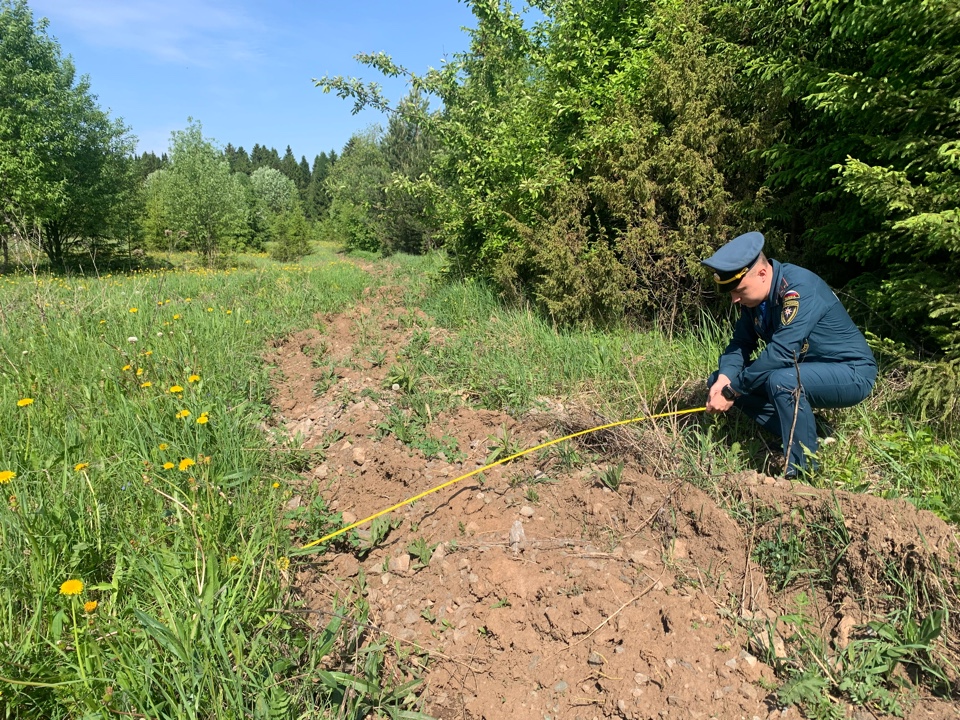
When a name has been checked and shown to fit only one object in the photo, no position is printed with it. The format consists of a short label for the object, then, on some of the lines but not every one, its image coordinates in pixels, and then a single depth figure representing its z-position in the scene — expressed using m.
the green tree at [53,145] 16.41
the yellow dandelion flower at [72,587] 1.73
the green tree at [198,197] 25.69
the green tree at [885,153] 3.33
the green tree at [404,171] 22.56
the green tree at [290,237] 33.09
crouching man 3.05
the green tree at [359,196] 26.72
